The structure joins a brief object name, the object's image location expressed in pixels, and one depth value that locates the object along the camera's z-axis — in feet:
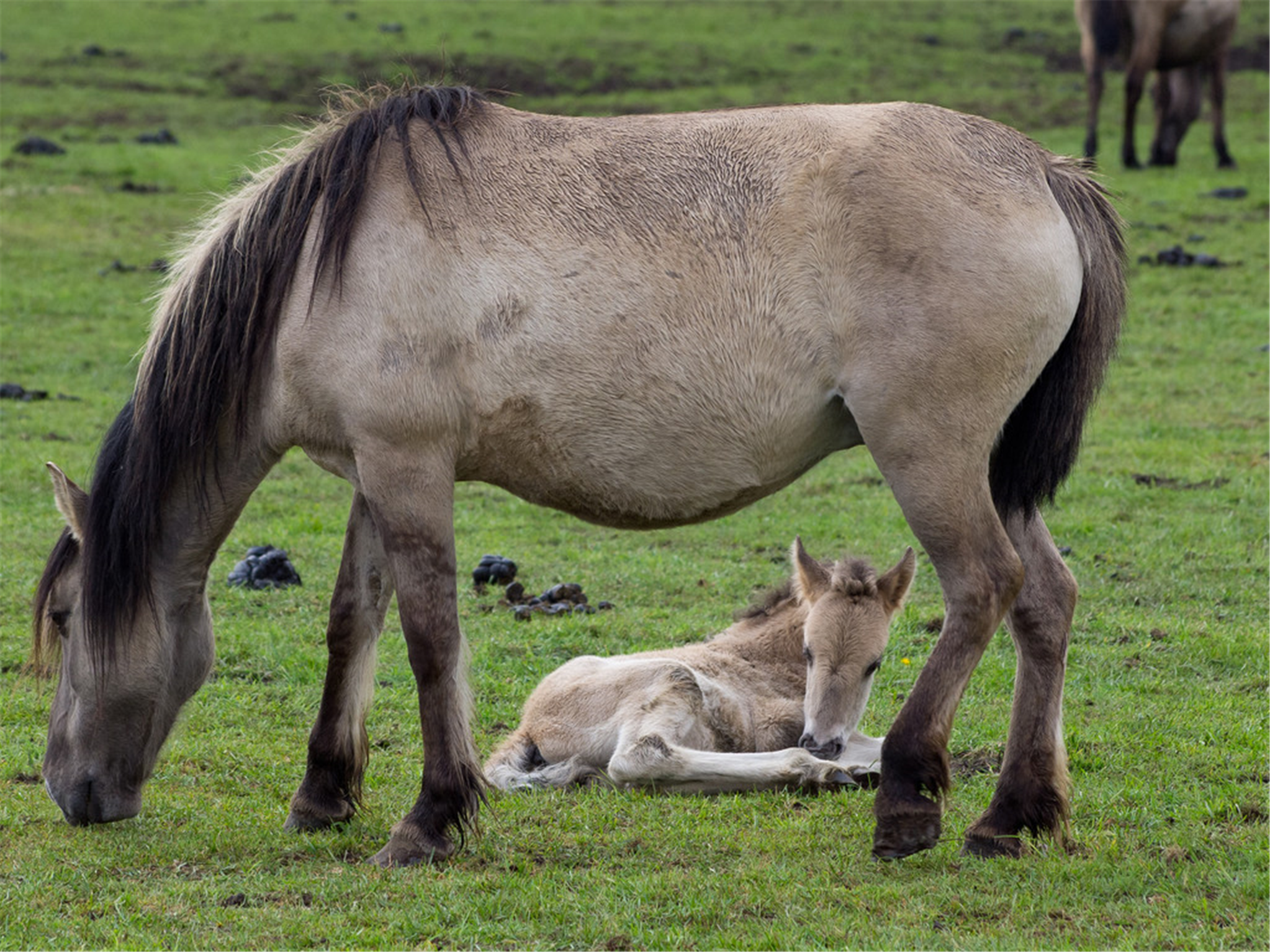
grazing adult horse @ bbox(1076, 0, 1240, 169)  144.56
